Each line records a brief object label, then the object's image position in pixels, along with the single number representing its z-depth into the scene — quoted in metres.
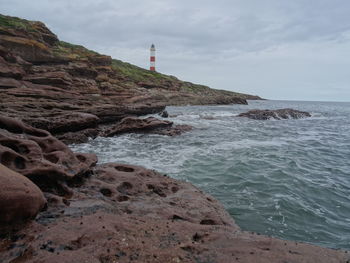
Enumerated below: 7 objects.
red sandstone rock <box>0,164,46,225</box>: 3.65
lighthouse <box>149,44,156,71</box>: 89.96
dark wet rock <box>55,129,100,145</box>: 13.95
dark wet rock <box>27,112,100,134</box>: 13.15
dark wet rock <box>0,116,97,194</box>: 5.23
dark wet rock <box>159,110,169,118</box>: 28.12
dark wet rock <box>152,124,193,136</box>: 17.56
